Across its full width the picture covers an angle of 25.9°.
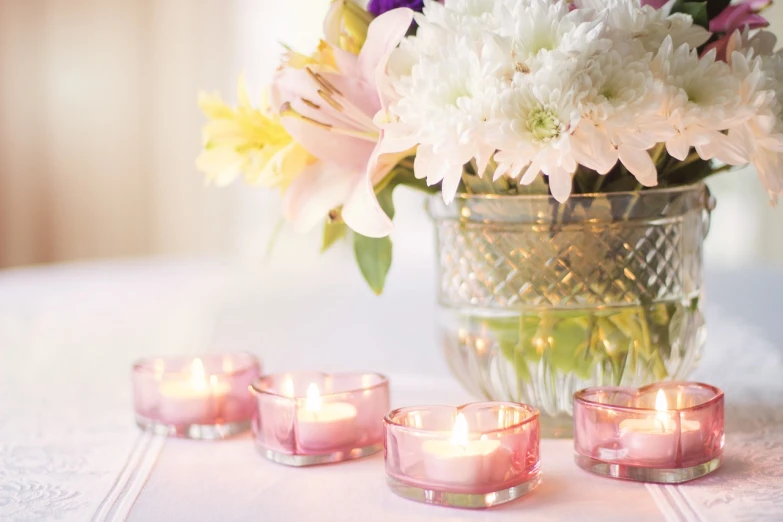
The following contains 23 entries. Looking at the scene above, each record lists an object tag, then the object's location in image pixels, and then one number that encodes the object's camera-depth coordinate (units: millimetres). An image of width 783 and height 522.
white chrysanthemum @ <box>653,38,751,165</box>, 808
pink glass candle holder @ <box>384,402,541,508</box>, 797
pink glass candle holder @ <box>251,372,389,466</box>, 871
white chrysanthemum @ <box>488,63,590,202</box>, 793
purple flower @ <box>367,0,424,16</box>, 877
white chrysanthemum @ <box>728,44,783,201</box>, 815
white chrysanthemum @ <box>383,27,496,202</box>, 802
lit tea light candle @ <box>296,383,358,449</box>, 870
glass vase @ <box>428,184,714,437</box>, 888
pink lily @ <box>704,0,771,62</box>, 891
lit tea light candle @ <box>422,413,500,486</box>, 795
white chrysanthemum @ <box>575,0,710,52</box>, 813
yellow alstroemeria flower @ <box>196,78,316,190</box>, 908
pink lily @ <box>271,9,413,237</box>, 859
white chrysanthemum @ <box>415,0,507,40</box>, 817
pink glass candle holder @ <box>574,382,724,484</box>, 821
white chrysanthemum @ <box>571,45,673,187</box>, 796
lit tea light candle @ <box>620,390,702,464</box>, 820
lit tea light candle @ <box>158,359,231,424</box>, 940
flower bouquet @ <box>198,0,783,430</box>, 801
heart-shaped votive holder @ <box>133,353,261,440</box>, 940
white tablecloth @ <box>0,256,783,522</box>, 818
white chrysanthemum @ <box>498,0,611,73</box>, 794
